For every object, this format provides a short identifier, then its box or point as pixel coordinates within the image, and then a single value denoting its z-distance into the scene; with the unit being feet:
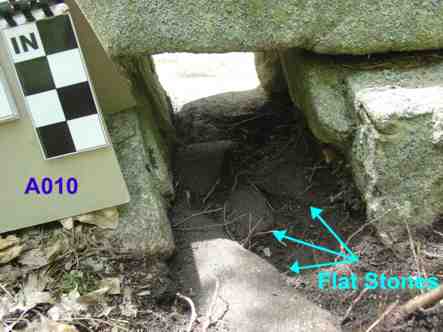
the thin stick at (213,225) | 1.29
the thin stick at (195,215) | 1.31
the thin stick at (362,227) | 1.13
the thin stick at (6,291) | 1.07
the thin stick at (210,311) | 1.02
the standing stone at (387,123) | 1.05
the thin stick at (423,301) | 0.89
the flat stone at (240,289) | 1.02
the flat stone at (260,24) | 1.06
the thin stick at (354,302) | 1.02
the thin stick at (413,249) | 1.05
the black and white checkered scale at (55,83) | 1.02
